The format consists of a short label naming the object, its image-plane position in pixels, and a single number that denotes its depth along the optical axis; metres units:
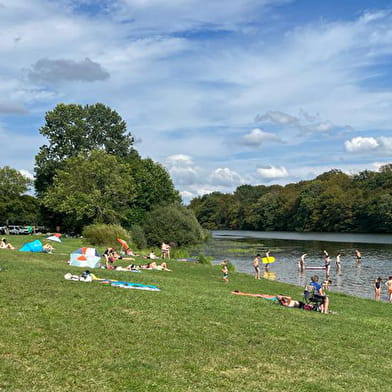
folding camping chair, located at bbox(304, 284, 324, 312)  19.84
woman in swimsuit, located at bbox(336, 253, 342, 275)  46.79
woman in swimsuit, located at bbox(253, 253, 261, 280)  34.56
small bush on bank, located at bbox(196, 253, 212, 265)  43.83
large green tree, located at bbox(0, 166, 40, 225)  90.06
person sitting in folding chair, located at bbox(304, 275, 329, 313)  19.77
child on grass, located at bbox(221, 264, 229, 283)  30.05
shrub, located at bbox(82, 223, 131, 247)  52.59
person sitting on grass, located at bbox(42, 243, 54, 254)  36.41
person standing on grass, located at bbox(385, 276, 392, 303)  30.44
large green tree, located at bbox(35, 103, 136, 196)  77.94
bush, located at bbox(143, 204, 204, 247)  63.91
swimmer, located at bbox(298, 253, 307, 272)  46.32
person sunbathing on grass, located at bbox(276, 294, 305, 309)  20.16
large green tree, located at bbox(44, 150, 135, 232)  64.56
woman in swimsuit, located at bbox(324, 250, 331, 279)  43.97
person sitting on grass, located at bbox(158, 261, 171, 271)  33.30
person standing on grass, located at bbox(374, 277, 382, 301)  30.47
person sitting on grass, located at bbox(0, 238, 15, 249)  36.24
